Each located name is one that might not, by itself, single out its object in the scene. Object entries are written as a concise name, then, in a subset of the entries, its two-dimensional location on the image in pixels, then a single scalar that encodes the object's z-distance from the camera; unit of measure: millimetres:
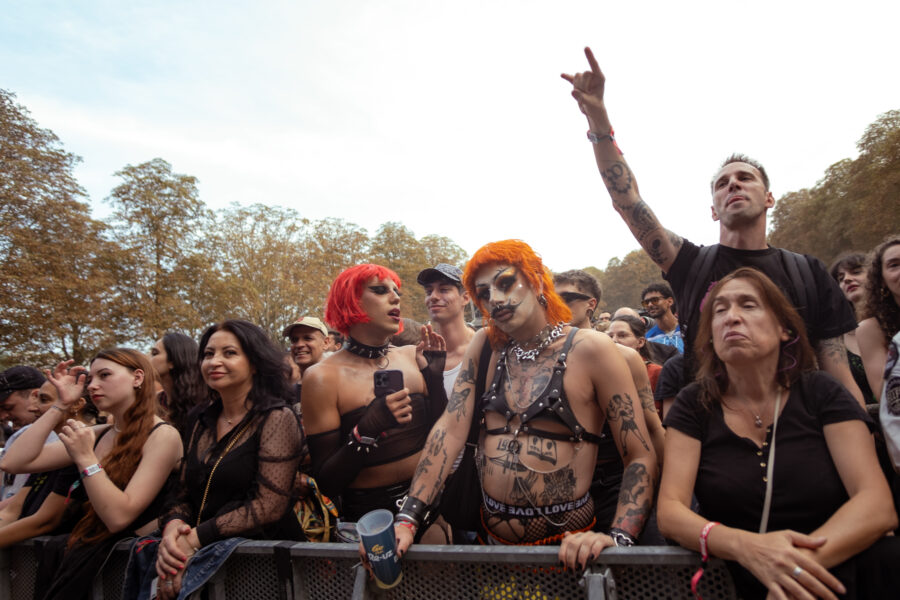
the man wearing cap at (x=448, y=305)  4148
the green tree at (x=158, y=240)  19797
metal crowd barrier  1806
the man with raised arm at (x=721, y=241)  2439
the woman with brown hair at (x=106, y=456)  2754
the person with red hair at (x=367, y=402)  2744
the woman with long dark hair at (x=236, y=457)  2615
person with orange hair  2221
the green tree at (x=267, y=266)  28084
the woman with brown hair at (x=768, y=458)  1645
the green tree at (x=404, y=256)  37531
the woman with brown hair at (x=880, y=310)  2732
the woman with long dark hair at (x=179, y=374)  4105
